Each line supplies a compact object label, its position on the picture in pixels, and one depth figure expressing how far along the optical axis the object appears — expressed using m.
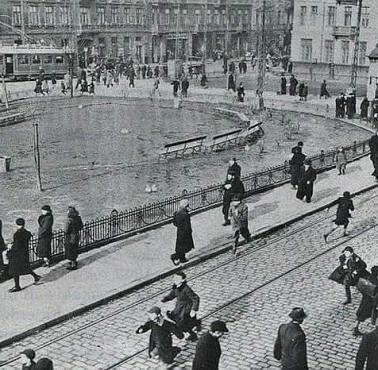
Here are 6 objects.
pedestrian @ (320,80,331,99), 47.16
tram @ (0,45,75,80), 54.97
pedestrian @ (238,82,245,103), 44.75
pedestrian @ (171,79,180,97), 47.47
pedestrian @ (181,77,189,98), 47.34
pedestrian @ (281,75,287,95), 49.31
